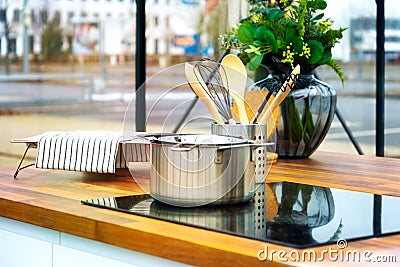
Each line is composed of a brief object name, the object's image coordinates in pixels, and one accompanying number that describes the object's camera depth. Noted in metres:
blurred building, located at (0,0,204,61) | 9.33
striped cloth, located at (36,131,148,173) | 2.64
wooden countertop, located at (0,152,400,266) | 1.98
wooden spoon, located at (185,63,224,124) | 2.60
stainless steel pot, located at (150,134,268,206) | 2.25
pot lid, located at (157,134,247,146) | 2.27
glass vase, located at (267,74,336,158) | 3.20
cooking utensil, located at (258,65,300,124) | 2.77
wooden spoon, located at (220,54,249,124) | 2.64
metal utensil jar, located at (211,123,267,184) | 2.53
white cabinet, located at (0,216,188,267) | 2.12
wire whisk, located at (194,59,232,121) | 2.61
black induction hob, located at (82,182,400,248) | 2.06
